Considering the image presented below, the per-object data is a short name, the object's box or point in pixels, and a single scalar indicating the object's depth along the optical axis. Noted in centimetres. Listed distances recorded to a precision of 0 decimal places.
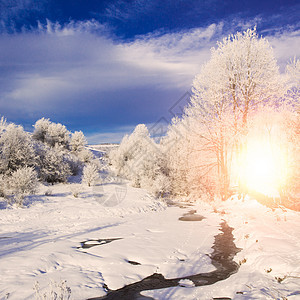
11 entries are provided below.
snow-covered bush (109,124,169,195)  2312
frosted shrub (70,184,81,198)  1482
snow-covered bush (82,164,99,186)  1997
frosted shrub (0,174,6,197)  1187
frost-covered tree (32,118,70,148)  3166
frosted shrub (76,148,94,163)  3388
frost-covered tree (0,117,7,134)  1762
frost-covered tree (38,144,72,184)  1913
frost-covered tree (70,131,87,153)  3719
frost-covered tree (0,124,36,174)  1606
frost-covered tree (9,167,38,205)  1253
